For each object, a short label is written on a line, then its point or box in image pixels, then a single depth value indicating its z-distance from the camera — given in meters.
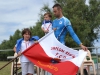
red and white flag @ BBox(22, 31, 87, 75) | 4.75
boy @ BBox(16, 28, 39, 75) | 5.22
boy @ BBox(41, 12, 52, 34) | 5.55
